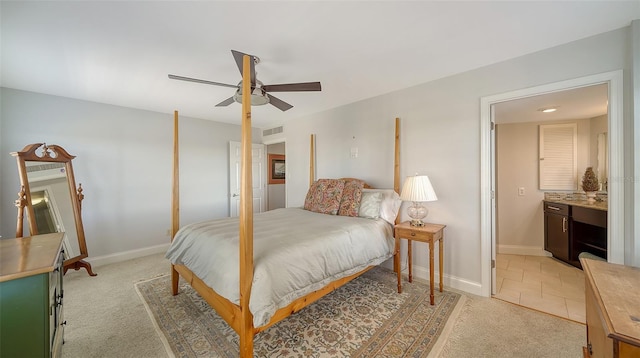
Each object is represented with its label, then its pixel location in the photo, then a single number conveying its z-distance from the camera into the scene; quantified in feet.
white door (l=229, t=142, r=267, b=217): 15.74
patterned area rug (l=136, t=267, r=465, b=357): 5.60
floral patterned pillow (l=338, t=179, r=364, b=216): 9.41
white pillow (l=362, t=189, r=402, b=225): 9.14
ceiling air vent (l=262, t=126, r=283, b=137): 16.24
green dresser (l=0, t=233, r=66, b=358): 3.35
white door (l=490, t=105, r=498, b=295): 7.95
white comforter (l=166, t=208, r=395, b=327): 5.05
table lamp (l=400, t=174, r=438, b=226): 7.94
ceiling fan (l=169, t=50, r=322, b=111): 6.46
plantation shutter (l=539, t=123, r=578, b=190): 11.30
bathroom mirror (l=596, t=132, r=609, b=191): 10.51
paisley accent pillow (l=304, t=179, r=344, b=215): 9.96
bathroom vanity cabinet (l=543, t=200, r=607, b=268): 9.46
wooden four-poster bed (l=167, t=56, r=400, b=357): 4.76
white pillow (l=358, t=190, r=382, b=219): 9.06
